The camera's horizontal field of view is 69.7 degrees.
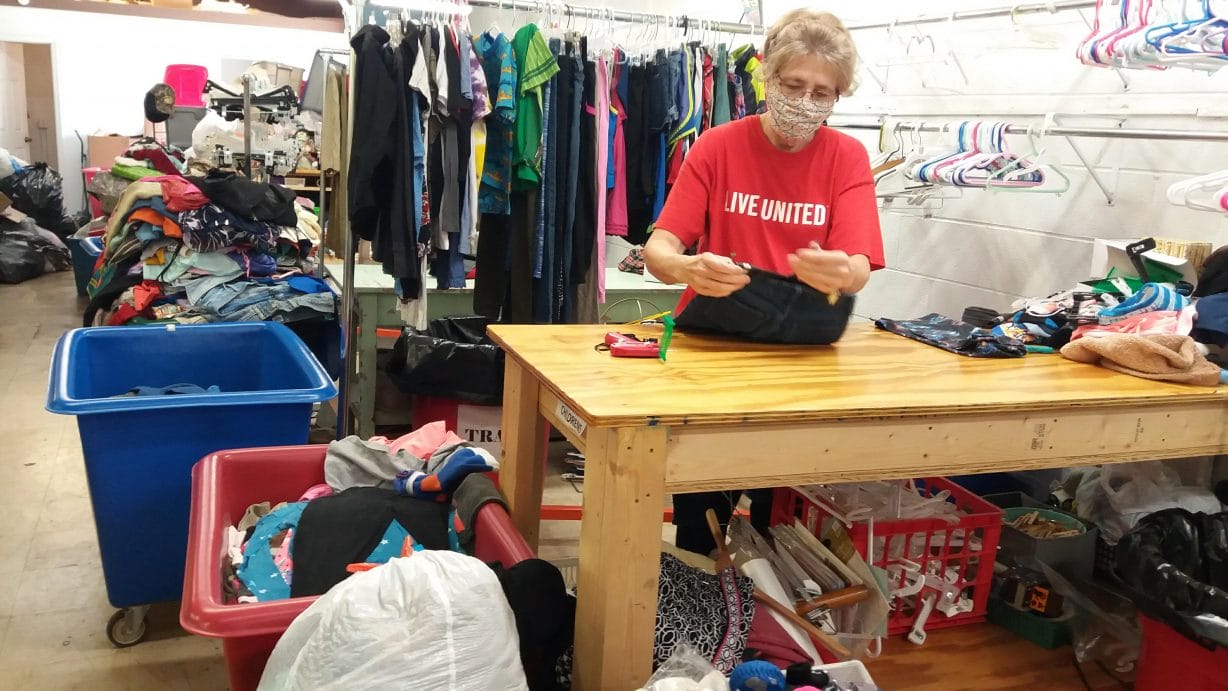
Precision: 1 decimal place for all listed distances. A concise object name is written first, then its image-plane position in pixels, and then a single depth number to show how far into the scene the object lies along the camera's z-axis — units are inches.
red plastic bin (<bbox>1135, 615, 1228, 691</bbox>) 68.3
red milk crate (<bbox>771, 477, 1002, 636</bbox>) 83.0
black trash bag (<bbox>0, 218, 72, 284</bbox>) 272.5
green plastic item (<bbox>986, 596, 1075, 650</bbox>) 86.3
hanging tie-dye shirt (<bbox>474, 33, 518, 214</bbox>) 118.6
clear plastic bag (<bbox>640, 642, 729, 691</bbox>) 52.6
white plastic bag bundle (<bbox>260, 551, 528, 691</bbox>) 49.1
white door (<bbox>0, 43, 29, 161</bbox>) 342.6
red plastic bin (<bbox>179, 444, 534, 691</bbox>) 56.7
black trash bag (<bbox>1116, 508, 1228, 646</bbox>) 68.0
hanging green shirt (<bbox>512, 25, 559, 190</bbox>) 119.0
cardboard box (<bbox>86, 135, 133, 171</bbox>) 325.1
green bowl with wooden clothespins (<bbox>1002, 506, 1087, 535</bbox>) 92.2
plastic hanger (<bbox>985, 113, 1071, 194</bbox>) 100.6
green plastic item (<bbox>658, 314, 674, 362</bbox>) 64.9
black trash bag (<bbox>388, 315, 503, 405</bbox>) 131.2
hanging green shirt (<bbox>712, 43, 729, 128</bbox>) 133.6
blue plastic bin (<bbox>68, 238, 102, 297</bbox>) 230.2
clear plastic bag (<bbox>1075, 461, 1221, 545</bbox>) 86.4
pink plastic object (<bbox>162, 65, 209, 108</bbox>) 299.6
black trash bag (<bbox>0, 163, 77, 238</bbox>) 301.4
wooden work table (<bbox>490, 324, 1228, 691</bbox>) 52.6
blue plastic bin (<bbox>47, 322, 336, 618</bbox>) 84.0
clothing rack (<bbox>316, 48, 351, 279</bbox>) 135.8
